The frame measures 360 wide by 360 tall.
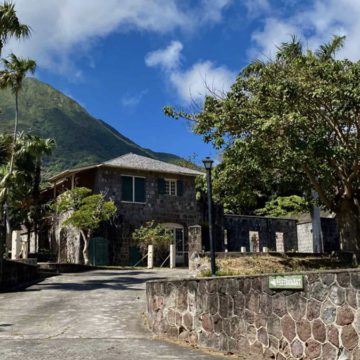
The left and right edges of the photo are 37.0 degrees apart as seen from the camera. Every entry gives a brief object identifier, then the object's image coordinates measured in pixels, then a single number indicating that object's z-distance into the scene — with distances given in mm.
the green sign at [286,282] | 8108
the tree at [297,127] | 16859
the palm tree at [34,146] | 25094
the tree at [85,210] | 30953
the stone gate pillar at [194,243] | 19998
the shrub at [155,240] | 33188
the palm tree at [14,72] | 23728
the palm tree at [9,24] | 21891
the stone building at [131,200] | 33250
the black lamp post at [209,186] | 14924
